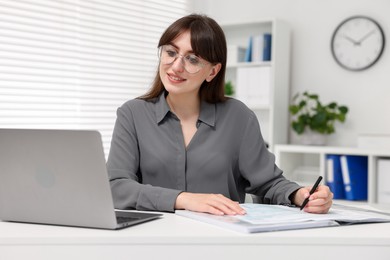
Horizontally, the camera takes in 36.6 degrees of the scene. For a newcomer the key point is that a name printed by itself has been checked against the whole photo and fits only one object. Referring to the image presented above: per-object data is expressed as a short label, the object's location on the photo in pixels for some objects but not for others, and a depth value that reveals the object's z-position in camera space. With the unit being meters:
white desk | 1.25
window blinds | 3.46
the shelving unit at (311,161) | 3.99
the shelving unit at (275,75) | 4.51
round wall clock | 4.34
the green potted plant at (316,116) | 4.39
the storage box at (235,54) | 4.73
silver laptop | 1.29
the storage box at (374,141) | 3.98
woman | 1.97
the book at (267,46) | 4.58
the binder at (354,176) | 4.12
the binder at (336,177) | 4.20
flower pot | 4.46
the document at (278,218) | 1.34
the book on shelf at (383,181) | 3.94
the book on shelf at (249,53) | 4.68
